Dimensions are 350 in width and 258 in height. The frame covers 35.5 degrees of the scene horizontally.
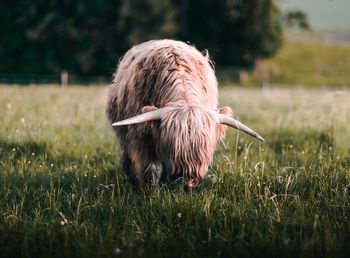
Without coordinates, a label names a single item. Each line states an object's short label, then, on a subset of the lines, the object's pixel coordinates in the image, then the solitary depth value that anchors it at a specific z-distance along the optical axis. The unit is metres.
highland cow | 5.19
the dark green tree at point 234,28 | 37.94
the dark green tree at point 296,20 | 43.53
